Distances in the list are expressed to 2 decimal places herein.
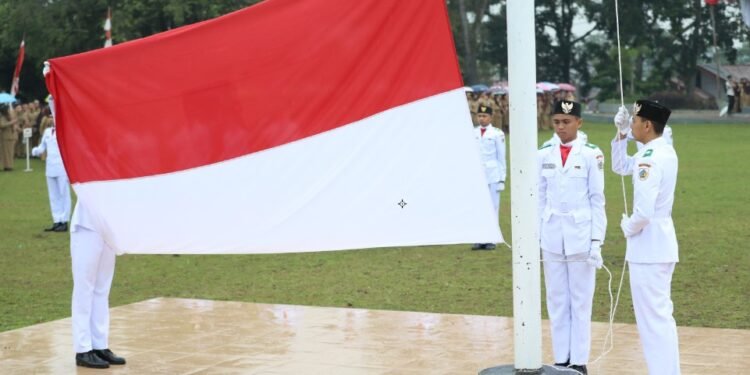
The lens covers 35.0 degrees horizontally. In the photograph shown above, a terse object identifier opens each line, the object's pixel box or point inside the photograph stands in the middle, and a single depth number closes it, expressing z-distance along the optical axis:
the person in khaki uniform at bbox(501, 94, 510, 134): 43.59
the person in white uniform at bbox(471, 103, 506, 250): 15.02
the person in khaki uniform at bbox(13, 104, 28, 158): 36.16
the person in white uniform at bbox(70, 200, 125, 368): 8.00
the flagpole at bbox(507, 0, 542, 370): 5.90
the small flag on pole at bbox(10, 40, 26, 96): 29.88
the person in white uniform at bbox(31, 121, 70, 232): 17.89
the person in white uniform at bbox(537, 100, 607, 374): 7.71
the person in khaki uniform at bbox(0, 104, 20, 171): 32.28
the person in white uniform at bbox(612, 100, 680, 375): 6.79
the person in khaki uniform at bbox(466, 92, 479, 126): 38.81
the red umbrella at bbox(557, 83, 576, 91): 53.12
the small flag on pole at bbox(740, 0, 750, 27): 12.04
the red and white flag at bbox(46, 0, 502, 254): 6.18
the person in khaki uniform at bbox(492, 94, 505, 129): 42.12
